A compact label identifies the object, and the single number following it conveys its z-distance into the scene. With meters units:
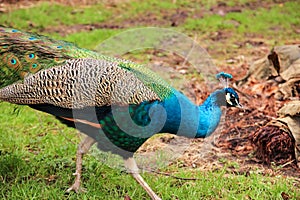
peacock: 6.30
